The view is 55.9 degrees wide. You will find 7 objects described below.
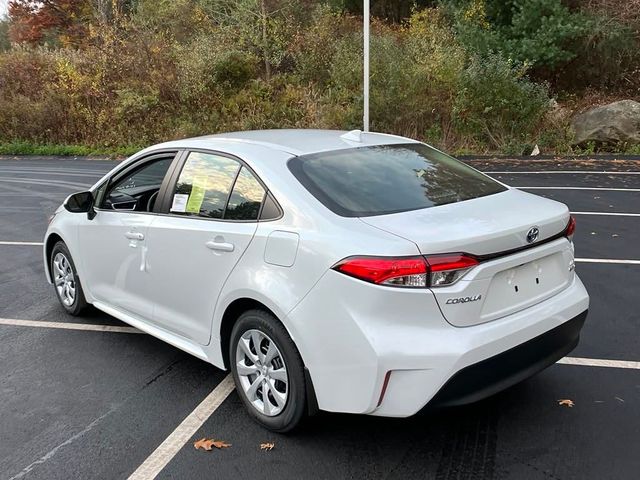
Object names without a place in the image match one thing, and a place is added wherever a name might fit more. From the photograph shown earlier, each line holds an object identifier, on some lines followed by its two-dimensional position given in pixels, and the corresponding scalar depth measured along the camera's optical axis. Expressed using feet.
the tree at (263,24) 73.10
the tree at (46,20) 112.68
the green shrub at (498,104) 54.52
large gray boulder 51.49
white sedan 9.05
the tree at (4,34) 132.26
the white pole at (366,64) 46.66
